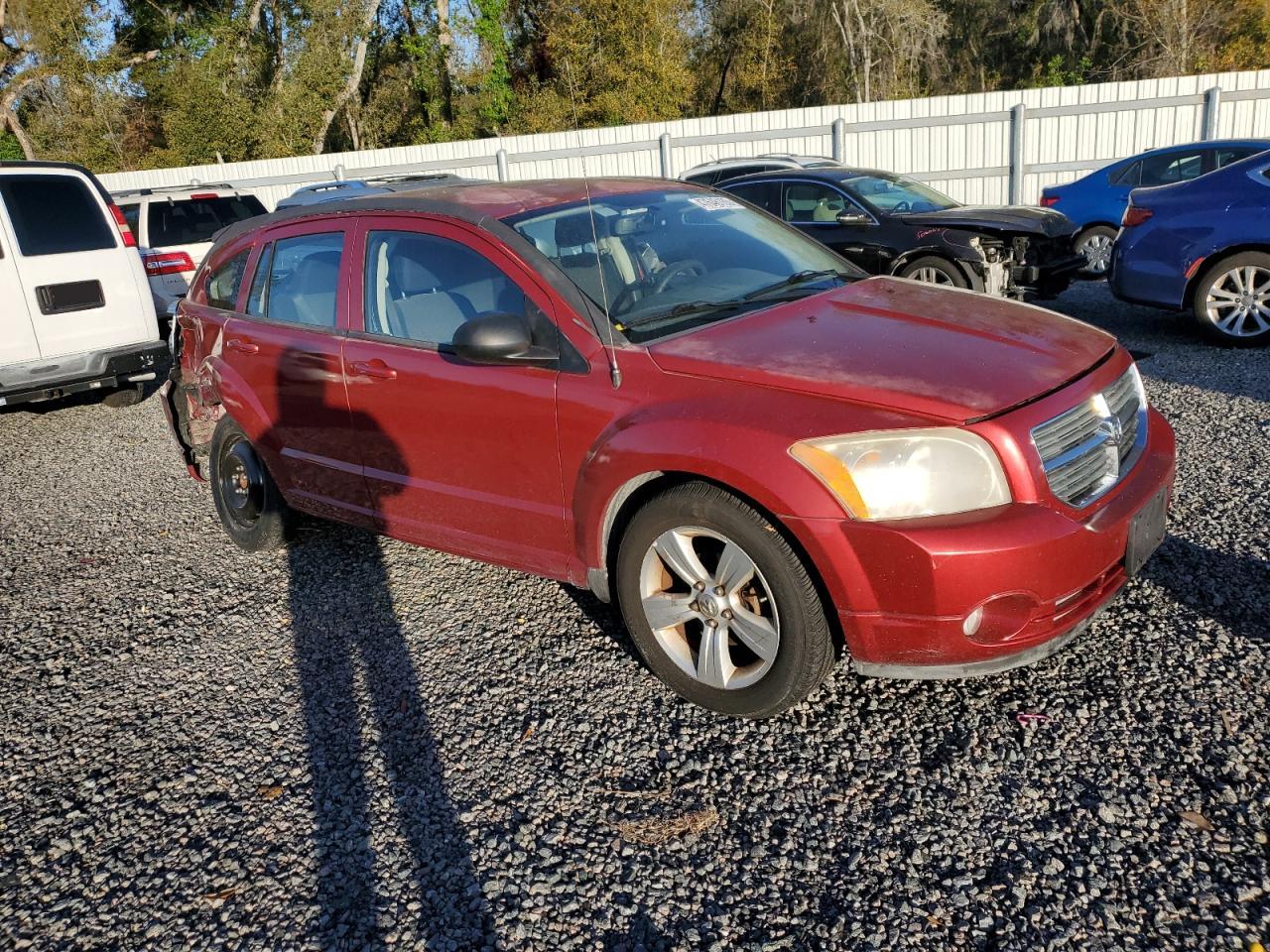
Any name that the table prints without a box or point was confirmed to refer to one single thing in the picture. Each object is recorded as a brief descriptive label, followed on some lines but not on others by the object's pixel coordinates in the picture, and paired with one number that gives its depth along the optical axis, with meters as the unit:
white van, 7.37
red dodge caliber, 2.78
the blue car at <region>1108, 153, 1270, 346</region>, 7.11
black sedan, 9.02
